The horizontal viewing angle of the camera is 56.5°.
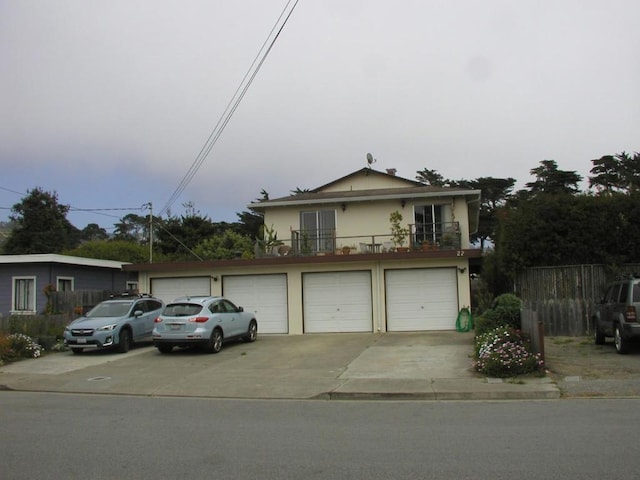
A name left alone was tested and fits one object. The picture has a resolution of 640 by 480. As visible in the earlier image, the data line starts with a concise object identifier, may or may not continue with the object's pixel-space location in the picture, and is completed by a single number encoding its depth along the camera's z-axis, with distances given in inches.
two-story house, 851.4
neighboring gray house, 920.9
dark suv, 522.9
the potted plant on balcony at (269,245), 986.7
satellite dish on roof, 1299.2
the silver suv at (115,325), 676.7
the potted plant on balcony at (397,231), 954.7
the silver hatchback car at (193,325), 653.9
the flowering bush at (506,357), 464.4
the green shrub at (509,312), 608.1
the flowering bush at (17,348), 648.4
